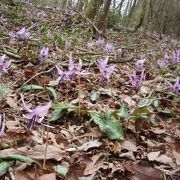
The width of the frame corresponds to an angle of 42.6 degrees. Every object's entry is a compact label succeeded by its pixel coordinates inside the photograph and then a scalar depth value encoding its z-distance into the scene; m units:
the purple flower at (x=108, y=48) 3.20
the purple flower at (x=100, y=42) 3.86
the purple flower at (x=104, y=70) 1.63
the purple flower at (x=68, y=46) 3.06
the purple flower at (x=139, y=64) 2.14
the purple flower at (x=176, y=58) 2.55
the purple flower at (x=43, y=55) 1.96
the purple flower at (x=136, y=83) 1.62
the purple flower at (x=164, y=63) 2.75
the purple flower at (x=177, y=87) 1.66
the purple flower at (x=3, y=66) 1.47
